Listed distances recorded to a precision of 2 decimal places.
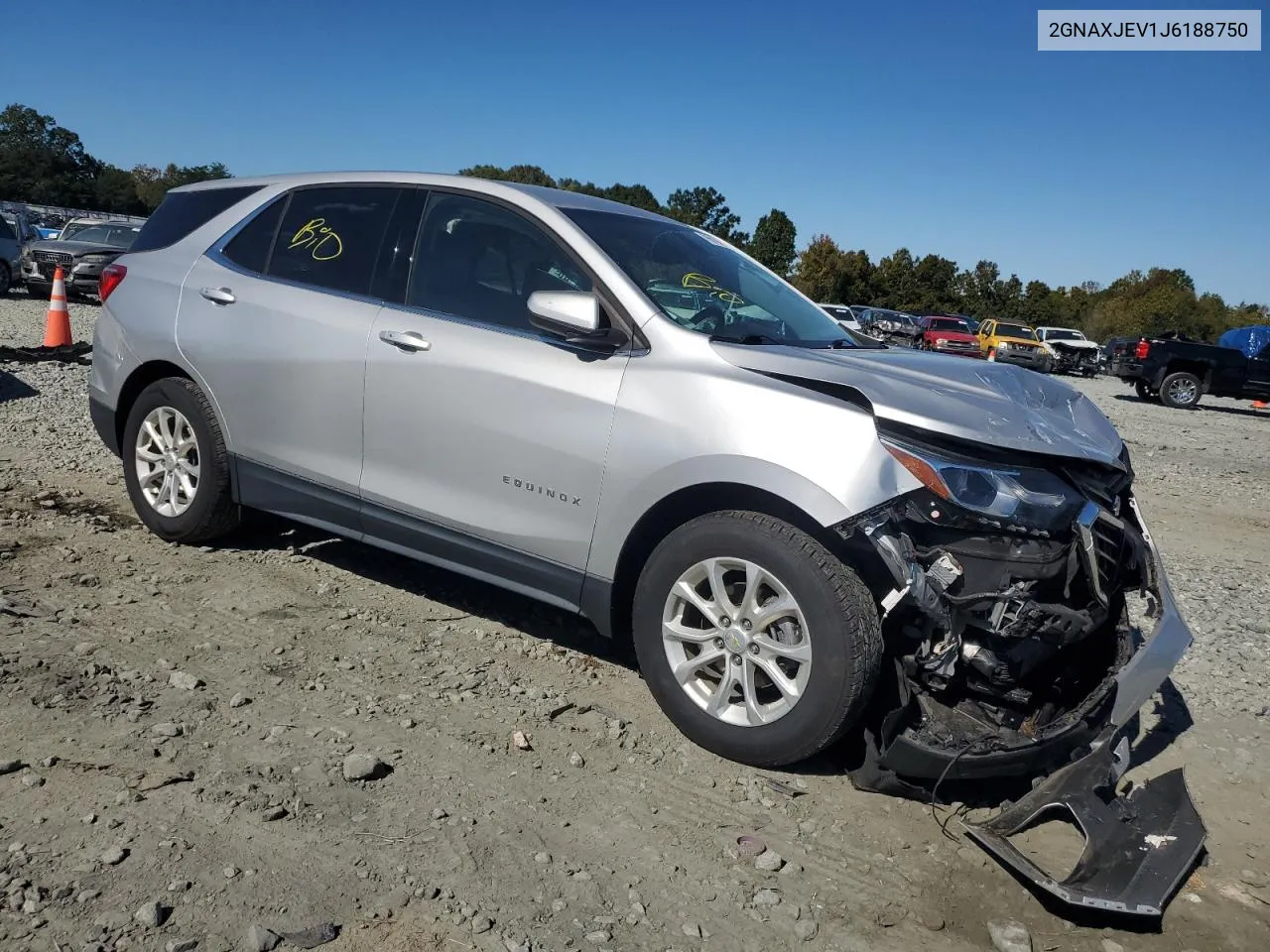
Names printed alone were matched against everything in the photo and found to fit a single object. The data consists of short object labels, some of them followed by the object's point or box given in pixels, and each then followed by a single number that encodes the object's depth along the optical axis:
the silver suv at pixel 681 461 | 3.14
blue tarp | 20.66
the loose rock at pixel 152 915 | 2.41
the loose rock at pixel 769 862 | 2.95
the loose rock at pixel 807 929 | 2.66
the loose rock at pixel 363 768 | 3.19
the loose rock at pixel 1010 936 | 2.68
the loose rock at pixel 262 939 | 2.37
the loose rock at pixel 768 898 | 2.79
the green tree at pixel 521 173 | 76.88
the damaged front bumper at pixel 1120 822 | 2.82
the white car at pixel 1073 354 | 33.94
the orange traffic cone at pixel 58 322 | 11.77
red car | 32.50
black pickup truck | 20.47
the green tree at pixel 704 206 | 91.09
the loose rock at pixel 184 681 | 3.69
